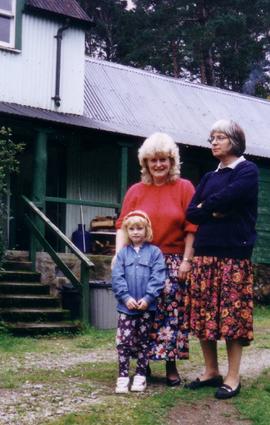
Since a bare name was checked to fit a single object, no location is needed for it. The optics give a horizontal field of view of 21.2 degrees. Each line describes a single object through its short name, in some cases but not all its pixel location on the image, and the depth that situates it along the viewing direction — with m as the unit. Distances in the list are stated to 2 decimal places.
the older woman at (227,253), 5.17
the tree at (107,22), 32.72
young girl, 5.36
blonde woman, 5.47
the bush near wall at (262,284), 15.17
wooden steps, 9.40
